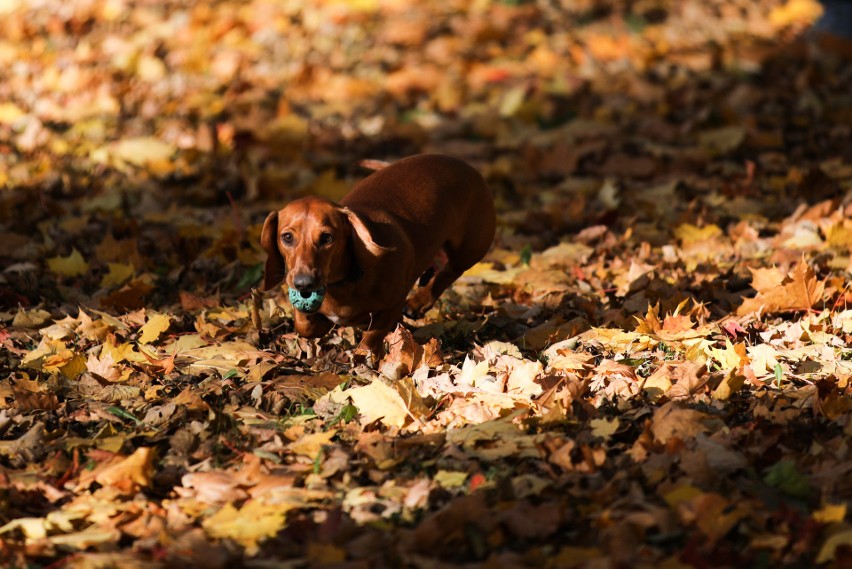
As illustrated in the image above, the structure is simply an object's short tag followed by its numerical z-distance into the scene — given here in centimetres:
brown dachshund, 753
